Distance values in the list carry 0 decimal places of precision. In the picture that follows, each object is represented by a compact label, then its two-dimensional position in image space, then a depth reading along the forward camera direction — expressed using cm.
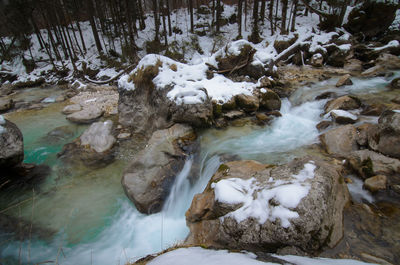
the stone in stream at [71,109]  995
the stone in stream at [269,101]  741
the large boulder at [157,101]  606
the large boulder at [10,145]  464
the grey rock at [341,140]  466
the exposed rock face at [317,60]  1223
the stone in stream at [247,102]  714
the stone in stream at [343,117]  569
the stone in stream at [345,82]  859
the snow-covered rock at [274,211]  227
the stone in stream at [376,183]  329
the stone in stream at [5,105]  1095
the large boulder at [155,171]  431
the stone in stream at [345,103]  642
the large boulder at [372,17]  1483
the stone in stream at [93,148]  602
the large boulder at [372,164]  362
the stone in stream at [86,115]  878
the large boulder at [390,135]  398
